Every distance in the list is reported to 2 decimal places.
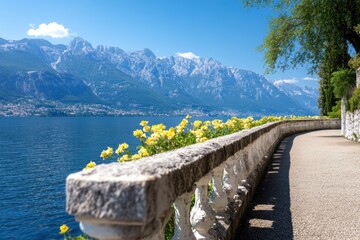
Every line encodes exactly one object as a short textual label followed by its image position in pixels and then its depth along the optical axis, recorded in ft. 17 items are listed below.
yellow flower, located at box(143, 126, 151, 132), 24.21
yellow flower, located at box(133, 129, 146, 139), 22.25
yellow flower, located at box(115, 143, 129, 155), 21.10
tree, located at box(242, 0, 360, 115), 72.08
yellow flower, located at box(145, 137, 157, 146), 19.93
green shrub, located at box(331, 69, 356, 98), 79.15
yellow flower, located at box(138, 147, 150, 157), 16.63
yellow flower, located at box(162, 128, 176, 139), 20.49
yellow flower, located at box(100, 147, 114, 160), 20.33
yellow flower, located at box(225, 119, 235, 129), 35.29
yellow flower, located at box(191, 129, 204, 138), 21.97
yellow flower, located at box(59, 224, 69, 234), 14.57
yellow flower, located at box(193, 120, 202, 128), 28.50
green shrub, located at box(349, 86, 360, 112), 64.53
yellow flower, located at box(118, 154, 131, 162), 17.65
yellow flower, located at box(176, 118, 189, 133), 23.92
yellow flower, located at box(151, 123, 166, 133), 22.21
